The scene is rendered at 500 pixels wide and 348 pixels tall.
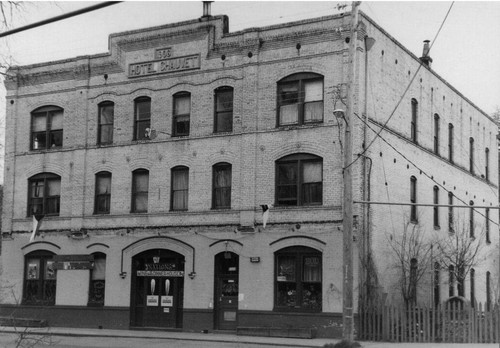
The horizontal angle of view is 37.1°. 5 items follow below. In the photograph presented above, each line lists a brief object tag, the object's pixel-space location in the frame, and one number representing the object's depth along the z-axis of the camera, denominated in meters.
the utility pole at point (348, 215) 21.36
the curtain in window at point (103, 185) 32.53
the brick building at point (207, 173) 27.72
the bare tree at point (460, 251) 32.97
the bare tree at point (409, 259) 29.30
